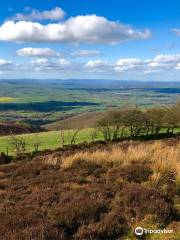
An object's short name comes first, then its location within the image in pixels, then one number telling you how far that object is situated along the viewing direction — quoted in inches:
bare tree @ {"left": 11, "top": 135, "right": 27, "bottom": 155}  2333.9
